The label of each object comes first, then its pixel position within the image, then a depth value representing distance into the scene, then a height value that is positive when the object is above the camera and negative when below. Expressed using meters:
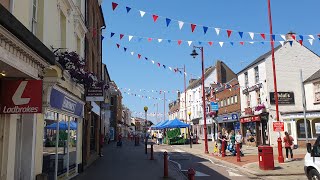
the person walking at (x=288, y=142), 14.56 -1.08
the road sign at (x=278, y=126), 13.80 -0.23
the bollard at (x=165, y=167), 10.37 -1.62
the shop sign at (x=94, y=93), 12.55 +1.36
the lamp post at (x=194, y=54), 20.07 +4.84
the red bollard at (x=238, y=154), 14.80 -1.68
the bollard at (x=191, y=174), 5.51 -1.00
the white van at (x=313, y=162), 7.64 -1.13
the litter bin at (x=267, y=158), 11.76 -1.52
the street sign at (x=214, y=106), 35.77 +2.03
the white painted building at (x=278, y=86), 25.54 +3.27
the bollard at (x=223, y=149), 17.54 -1.68
